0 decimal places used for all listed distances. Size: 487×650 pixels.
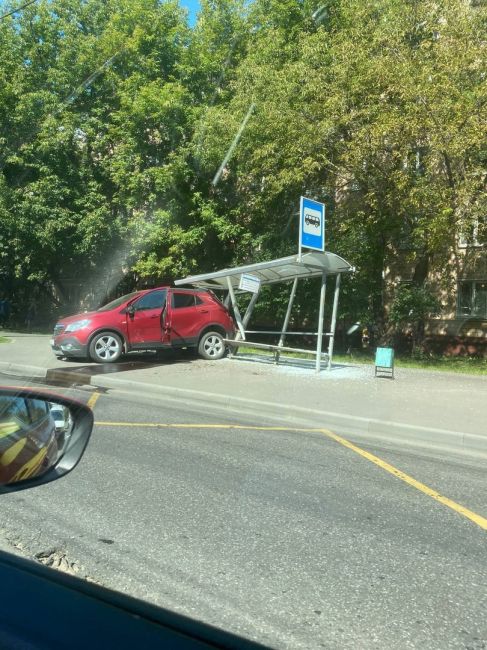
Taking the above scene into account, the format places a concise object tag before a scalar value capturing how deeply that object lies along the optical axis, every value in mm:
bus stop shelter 12984
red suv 13648
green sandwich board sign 12539
